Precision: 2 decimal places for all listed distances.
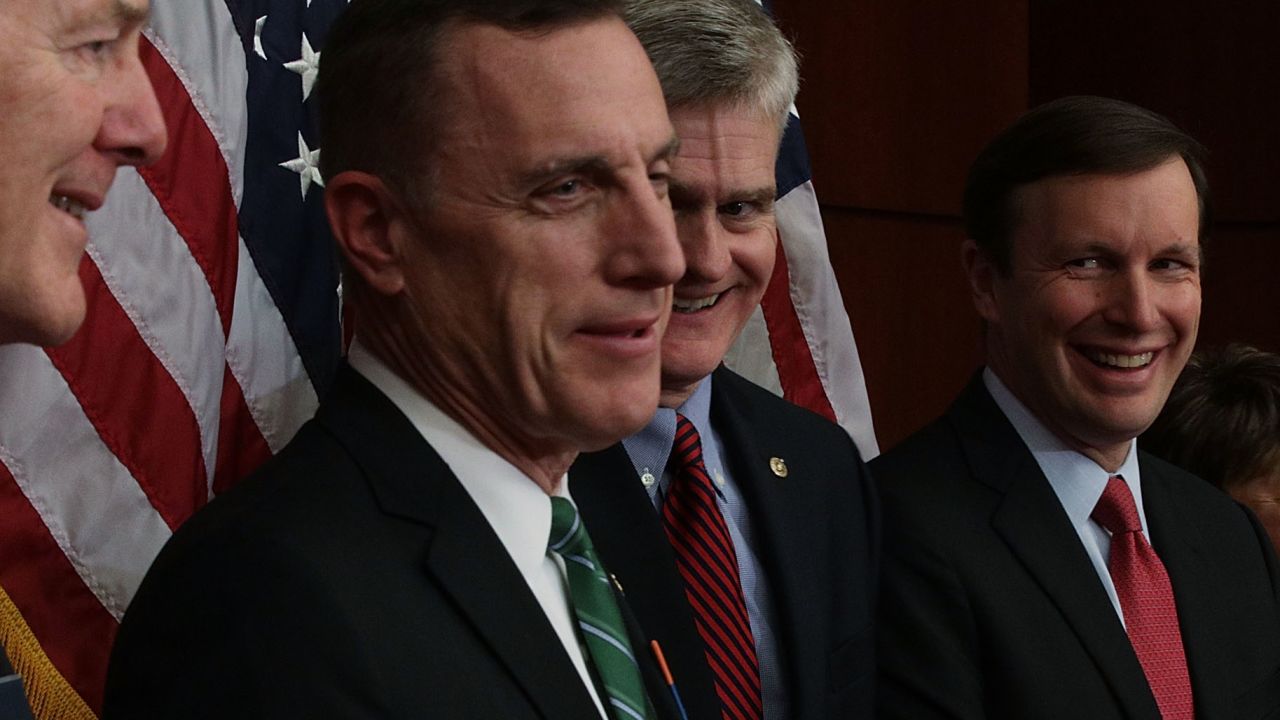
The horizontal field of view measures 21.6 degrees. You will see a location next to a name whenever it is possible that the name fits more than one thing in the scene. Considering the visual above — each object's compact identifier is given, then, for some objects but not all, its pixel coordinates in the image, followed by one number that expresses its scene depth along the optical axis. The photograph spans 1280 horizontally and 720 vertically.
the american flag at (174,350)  2.22
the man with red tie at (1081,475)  2.30
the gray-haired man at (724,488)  2.16
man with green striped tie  1.95
